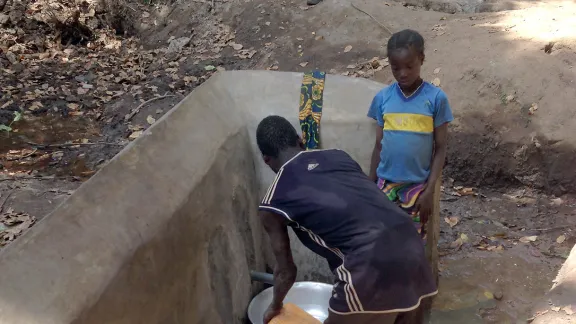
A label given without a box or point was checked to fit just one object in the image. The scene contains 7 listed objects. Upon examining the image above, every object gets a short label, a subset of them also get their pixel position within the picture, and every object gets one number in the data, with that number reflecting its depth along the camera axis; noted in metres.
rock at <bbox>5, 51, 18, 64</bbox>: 7.90
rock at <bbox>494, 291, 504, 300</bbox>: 3.59
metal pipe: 3.08
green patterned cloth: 3.38
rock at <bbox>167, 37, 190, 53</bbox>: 8.36
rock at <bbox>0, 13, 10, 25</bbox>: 8.72
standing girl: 2.68
